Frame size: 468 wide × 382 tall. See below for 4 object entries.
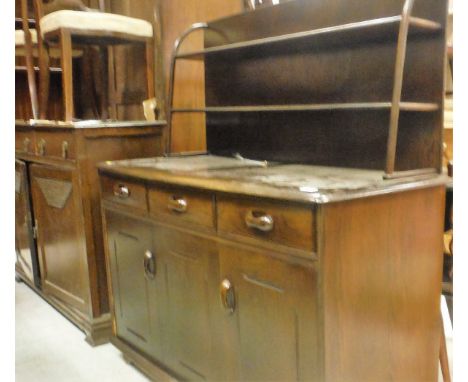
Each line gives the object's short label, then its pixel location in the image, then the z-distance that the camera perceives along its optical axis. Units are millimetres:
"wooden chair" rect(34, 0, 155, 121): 2107
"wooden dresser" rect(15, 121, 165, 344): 2064
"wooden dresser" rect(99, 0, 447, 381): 1087
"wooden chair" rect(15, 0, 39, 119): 2598
